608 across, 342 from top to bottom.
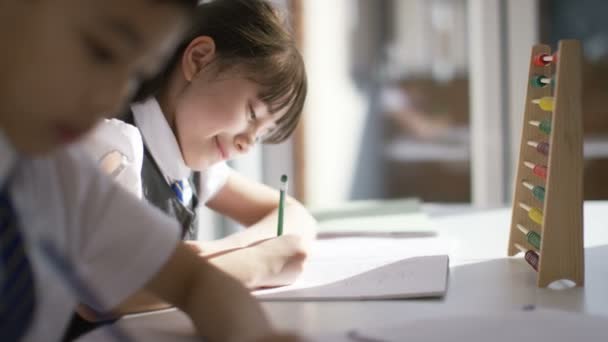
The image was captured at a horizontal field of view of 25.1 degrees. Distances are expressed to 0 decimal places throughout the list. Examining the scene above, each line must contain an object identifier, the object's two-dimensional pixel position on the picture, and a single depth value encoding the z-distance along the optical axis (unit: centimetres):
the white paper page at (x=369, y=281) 138
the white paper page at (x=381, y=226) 183
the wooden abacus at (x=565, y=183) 138
